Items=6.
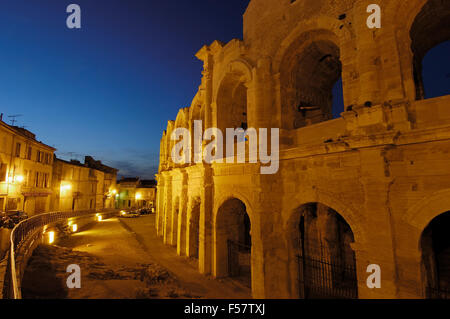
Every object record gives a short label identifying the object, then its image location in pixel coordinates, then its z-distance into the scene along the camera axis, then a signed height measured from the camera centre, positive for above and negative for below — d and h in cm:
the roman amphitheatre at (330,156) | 498 +91
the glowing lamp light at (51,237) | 1568 -325
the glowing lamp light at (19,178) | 1835 +105
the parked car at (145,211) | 4028 -375
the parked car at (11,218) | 1236 -160
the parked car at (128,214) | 3422 -356
